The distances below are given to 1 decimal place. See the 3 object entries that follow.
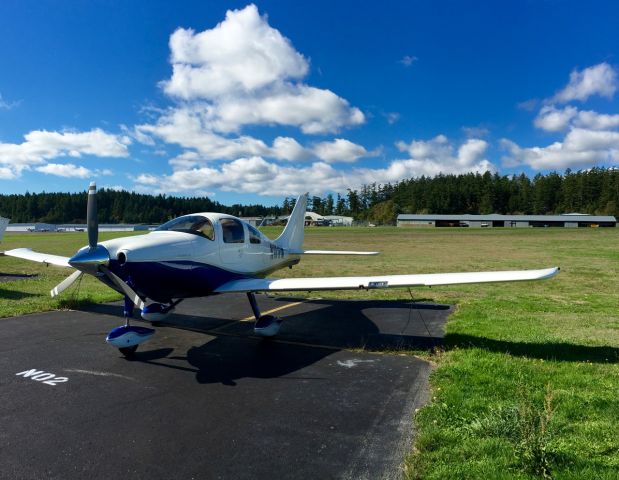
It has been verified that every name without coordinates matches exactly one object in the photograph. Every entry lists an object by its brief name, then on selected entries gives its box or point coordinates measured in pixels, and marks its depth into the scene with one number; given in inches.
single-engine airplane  262.5
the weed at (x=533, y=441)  136.1
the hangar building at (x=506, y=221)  4170.8
